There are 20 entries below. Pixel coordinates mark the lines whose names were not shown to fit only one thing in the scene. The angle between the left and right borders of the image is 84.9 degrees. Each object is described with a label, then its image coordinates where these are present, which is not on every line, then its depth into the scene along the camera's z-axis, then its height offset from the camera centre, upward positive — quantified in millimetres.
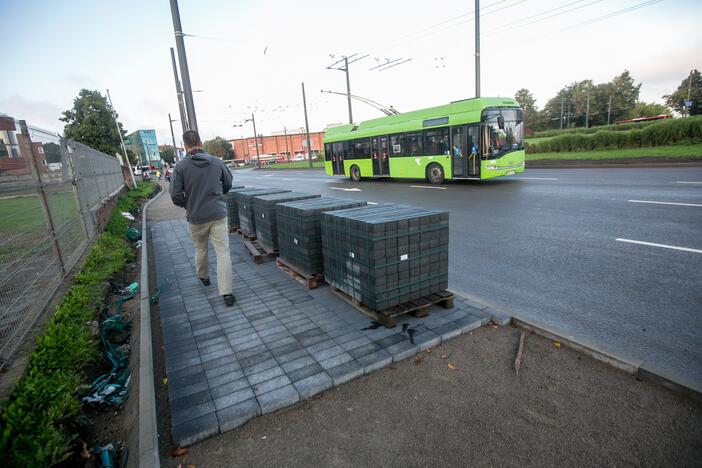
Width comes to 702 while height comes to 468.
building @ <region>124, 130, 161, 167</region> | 52250 +3563
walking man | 4934 -429
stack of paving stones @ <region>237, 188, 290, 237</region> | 7969 -1062
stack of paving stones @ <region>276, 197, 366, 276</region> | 5316 -1079
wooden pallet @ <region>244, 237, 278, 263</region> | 6886 -1708
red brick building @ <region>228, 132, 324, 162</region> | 105312 +2994
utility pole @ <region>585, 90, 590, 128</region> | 70150 +4768
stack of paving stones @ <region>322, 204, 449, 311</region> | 3996 -1138
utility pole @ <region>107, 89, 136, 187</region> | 26527 +2620
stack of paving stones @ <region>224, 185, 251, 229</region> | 9383 -1178
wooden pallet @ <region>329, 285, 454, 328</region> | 4062 -1724
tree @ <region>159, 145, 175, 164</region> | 115812 +2584
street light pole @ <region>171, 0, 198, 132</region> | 8836 +2494
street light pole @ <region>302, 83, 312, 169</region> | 41062 +5394
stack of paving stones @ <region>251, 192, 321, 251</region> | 6754 -1044
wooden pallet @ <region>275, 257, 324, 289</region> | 5328 -1741
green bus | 15328 +52
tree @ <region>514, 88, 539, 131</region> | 85788 +7103
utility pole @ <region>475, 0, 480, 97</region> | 18859 +4461
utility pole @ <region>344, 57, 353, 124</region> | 29406 +5386
